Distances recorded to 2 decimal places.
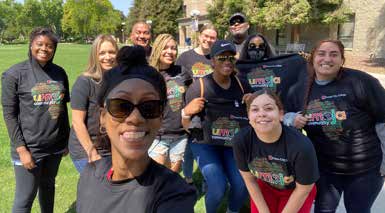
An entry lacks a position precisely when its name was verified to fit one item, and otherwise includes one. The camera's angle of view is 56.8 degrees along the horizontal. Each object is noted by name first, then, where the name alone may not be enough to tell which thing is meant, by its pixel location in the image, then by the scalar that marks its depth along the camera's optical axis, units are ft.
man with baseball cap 17.06
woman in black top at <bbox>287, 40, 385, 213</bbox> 9.58
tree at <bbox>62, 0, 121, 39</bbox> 254.27
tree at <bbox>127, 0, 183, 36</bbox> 199.00
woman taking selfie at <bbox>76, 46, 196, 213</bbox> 4.98
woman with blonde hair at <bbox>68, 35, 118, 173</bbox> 10.25
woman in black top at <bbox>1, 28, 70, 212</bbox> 10.45
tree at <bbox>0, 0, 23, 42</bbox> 327.26
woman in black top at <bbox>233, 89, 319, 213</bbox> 8.82
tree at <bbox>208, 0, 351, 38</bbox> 80.94
